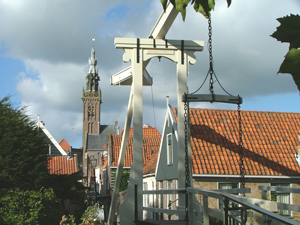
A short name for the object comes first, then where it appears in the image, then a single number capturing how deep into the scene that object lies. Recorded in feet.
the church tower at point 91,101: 322.55
